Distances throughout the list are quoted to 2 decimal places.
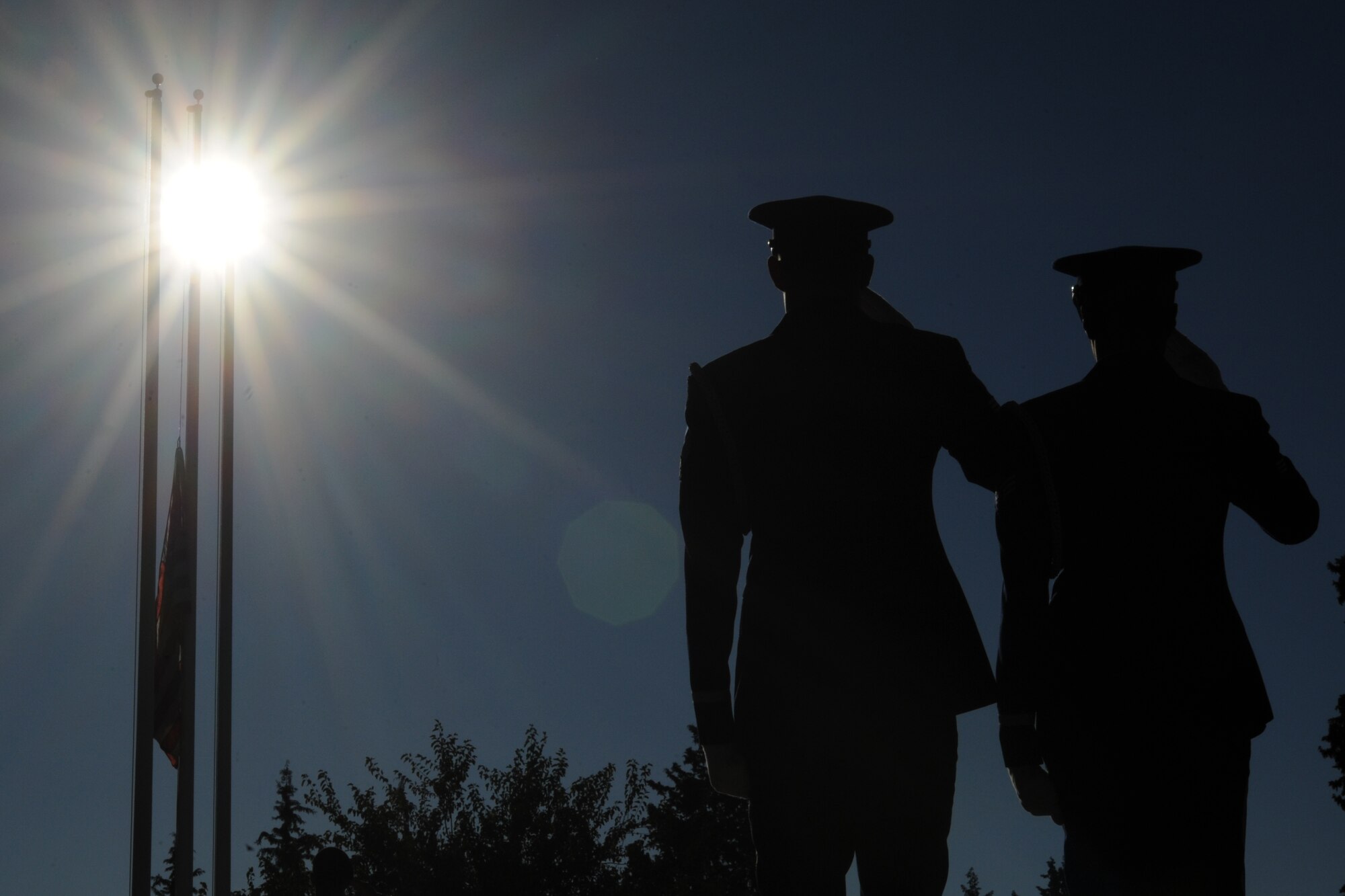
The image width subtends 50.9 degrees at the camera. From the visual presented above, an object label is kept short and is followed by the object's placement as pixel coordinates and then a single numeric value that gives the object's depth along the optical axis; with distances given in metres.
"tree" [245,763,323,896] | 36.03
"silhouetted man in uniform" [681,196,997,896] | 3.23
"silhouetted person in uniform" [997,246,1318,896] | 3.55
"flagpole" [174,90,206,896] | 14.31
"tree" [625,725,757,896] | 49.72
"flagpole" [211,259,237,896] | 15.70
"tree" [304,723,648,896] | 34.88
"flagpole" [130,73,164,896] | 13.40
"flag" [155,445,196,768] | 14.25
